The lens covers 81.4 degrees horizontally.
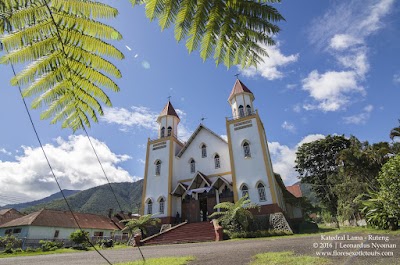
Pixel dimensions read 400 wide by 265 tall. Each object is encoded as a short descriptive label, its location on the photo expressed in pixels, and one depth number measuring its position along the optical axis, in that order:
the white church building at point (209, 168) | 20.41
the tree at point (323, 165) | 32.54
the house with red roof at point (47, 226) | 29.61
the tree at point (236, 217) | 16.75
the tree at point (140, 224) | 19.78
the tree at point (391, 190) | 11.54
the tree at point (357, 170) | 22.74
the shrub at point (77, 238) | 21.59
